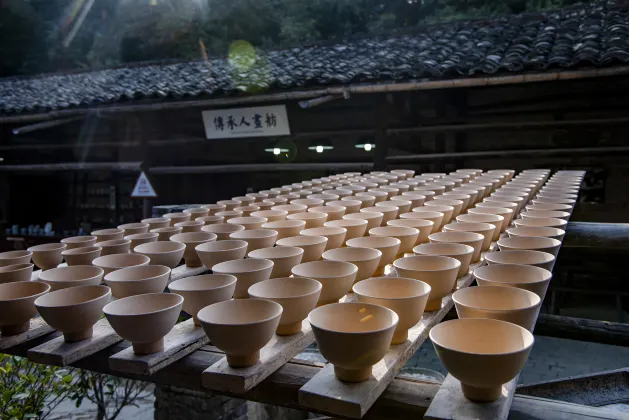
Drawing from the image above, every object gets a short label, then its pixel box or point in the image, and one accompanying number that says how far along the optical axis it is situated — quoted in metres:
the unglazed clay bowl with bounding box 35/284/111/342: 1.38
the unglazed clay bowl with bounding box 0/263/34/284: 1.75
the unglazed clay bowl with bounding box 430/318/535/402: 1.01
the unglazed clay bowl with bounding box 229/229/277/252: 2.19
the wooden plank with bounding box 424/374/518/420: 1.03
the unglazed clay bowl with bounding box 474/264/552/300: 1.46
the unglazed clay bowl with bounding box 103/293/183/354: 1.27
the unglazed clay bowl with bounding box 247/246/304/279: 1.78
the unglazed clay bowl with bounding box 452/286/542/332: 1.25
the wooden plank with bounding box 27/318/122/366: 1.37
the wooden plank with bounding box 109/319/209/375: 1.28
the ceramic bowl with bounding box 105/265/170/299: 1.57
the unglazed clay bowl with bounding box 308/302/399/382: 1.09
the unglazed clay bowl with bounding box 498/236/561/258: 1.93
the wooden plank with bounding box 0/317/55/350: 1.47
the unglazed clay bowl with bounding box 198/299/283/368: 1.16
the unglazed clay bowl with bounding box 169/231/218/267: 2.22
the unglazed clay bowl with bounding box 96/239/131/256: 2.17
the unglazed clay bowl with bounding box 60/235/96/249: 2.24
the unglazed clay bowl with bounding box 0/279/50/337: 1.47
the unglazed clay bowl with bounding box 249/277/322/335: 1.34
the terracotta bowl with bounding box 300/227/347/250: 2.16
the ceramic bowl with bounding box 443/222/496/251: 2.26
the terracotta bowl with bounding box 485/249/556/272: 1.68
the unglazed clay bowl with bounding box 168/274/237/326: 1.43
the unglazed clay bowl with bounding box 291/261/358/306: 1.52
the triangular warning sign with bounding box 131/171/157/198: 7.71
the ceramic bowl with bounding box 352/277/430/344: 1.30
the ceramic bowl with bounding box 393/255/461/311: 1.54
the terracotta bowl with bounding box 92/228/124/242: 2.46
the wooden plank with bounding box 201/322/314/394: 1.17
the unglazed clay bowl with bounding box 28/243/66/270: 2.09
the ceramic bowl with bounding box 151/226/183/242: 2.47
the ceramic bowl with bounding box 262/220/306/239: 2.39
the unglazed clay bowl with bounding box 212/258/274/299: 1.61
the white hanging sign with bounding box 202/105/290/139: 7.16
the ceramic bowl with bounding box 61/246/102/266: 2.01
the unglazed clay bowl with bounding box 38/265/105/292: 1.63
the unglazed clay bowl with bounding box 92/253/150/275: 1.94
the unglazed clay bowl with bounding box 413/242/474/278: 1.80
